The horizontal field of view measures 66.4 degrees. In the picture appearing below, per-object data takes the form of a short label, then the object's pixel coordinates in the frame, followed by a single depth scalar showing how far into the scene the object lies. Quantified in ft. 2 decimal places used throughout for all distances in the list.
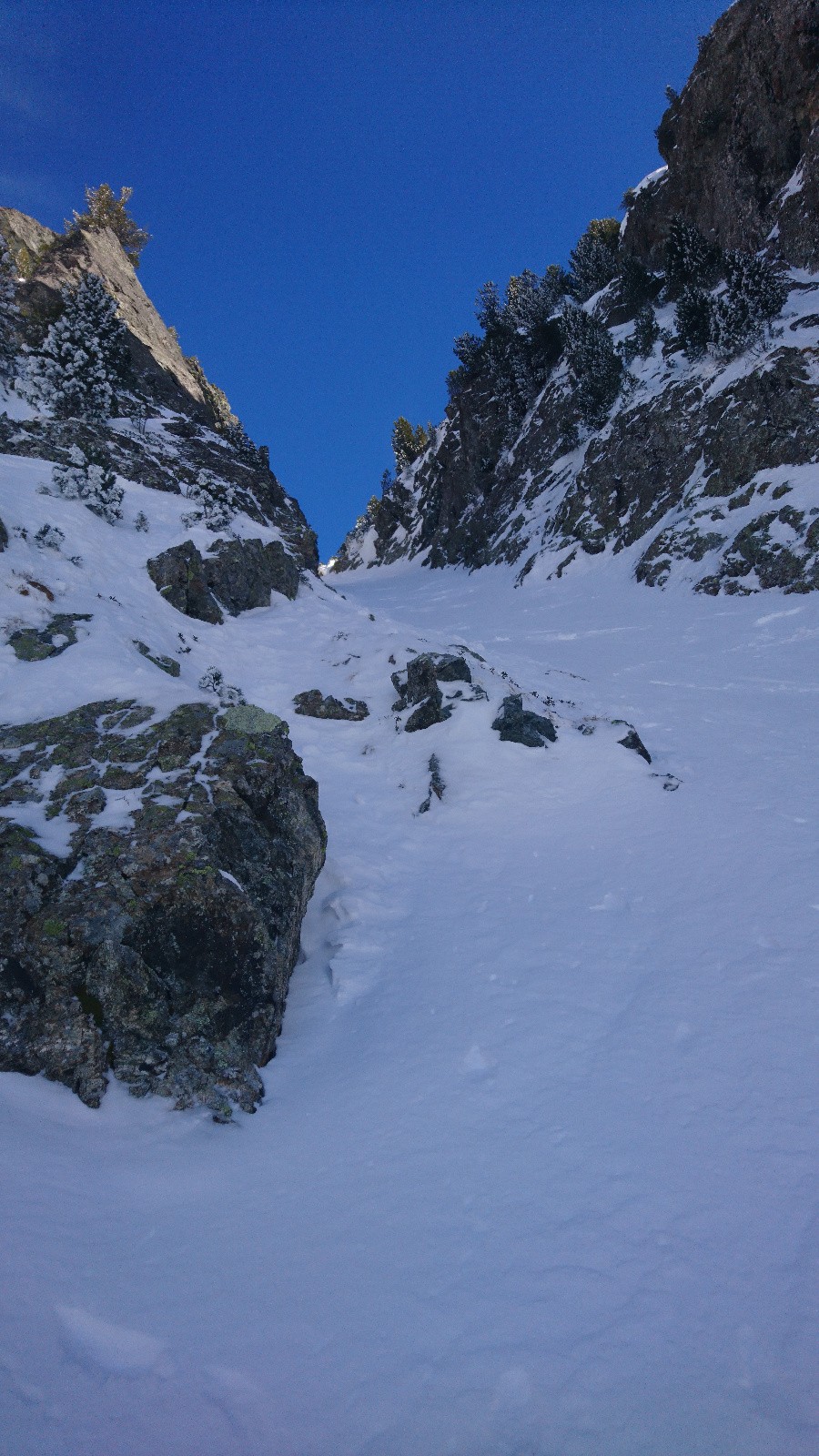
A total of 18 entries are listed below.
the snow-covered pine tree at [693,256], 99.50
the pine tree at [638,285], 121.70
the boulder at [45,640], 29.19
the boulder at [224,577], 55.36
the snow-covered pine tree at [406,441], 255.70
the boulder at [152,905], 15.37
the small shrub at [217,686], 40.98
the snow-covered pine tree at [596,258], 151.02
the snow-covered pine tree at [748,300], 79.77
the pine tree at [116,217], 158.30
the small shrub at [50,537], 41.99
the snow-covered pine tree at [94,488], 55.62
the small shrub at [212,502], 66.90
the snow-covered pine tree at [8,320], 77.82
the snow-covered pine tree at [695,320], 86.84
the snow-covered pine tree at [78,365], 80.94
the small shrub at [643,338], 107.96
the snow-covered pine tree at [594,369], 110.11
